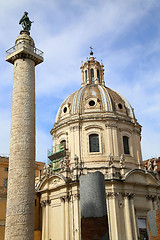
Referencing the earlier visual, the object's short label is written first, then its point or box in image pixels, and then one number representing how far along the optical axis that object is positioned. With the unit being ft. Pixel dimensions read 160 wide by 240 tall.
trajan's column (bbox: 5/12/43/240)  60.54
